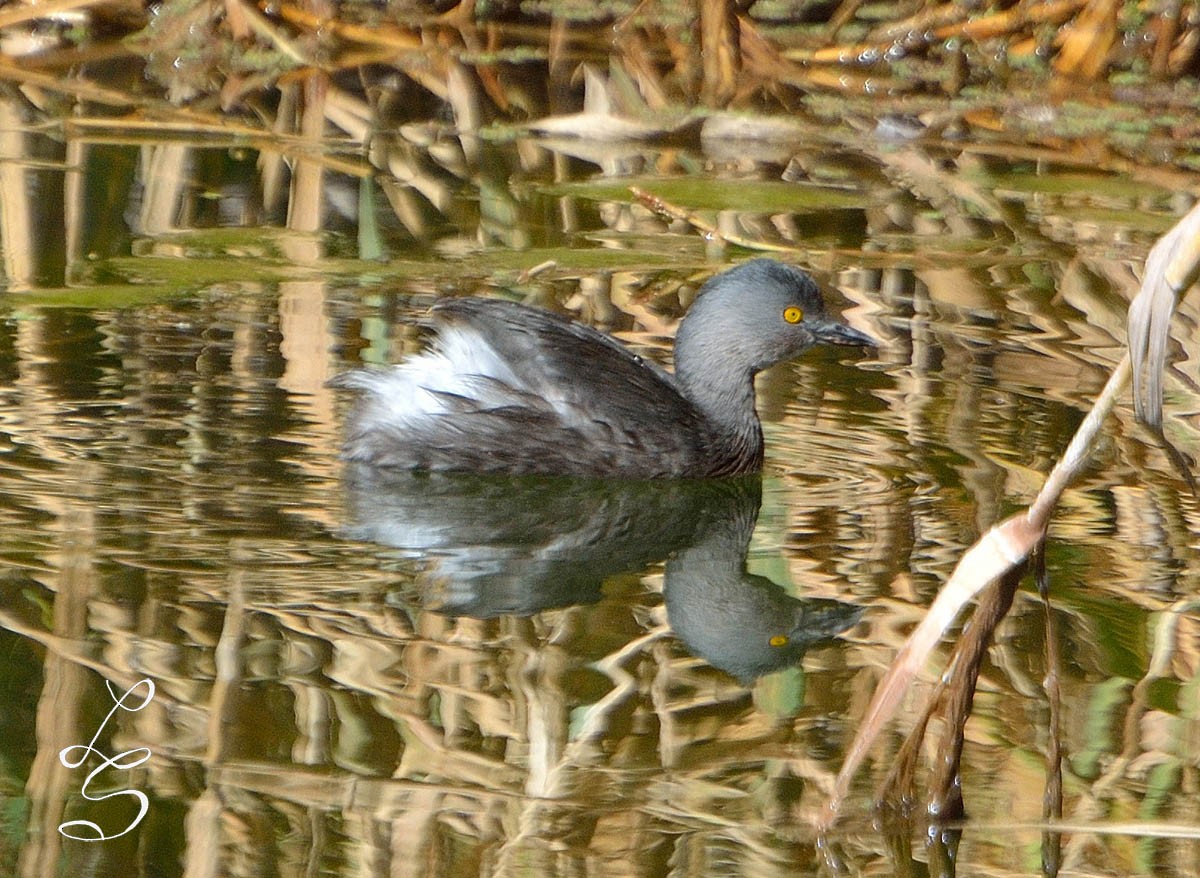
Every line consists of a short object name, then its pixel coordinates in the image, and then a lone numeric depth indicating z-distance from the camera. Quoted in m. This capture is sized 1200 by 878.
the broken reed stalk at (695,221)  14.08
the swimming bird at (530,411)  9.60
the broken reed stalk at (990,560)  5.09
